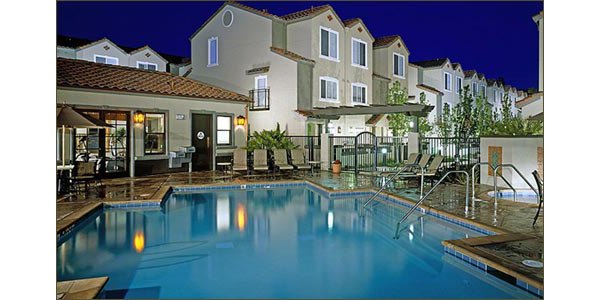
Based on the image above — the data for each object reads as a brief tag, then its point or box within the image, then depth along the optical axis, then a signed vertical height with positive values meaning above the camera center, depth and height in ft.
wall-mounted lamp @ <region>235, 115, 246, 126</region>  59.21 +3.76
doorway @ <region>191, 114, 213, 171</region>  55.16 +0.87
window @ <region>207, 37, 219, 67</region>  76.54 +16.94
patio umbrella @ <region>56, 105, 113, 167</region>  32.94 +2.16
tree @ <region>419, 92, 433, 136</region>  88.10 +4.62
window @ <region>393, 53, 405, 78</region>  92.44 +17.58
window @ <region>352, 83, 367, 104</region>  81.35 +10.25
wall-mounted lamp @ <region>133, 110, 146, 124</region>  48.78 +3.44
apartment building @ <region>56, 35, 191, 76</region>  85.25 +19.47
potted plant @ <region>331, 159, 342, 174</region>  54.51 -2.37
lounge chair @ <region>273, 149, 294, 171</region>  50.61 -1.41
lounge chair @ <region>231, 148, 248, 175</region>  49.59 -1.28
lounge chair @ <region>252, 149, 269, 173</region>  50.12 -1.39
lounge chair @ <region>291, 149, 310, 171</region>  51.60 -1.45
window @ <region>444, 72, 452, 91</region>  106.11 +16.15
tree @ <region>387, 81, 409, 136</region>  85.20 +6.20
